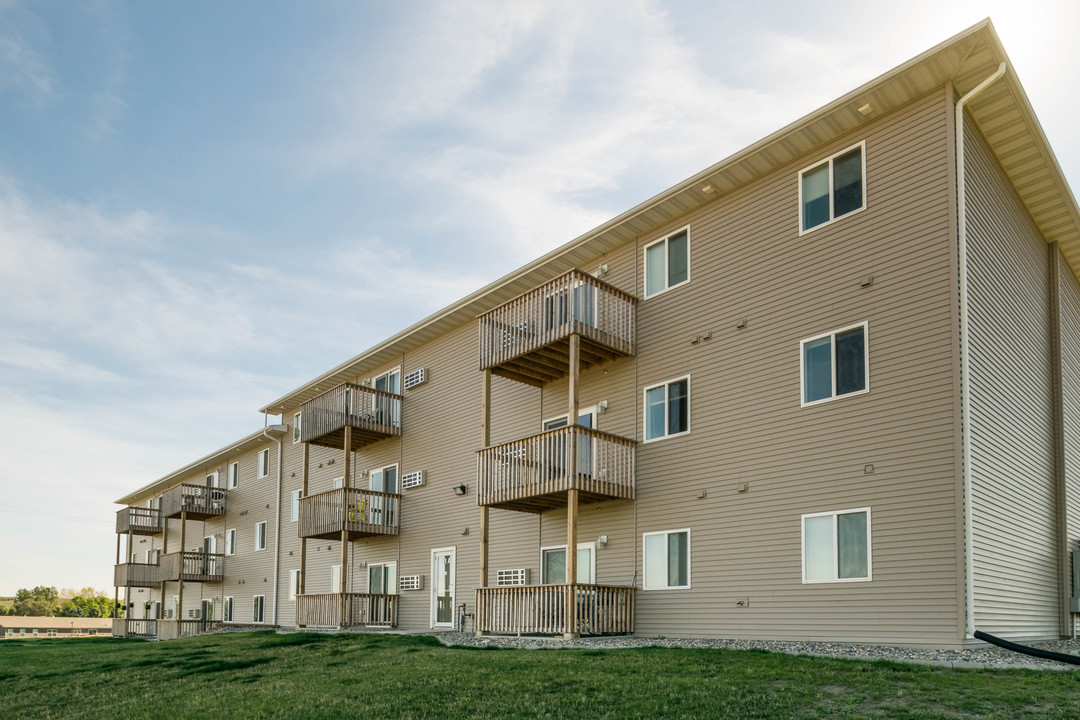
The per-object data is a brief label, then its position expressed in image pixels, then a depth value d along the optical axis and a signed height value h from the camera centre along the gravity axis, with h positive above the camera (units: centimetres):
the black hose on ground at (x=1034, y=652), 1109 -205
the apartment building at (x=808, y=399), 1286 +155
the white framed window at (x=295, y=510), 3045 -105
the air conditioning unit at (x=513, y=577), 1933 -210
